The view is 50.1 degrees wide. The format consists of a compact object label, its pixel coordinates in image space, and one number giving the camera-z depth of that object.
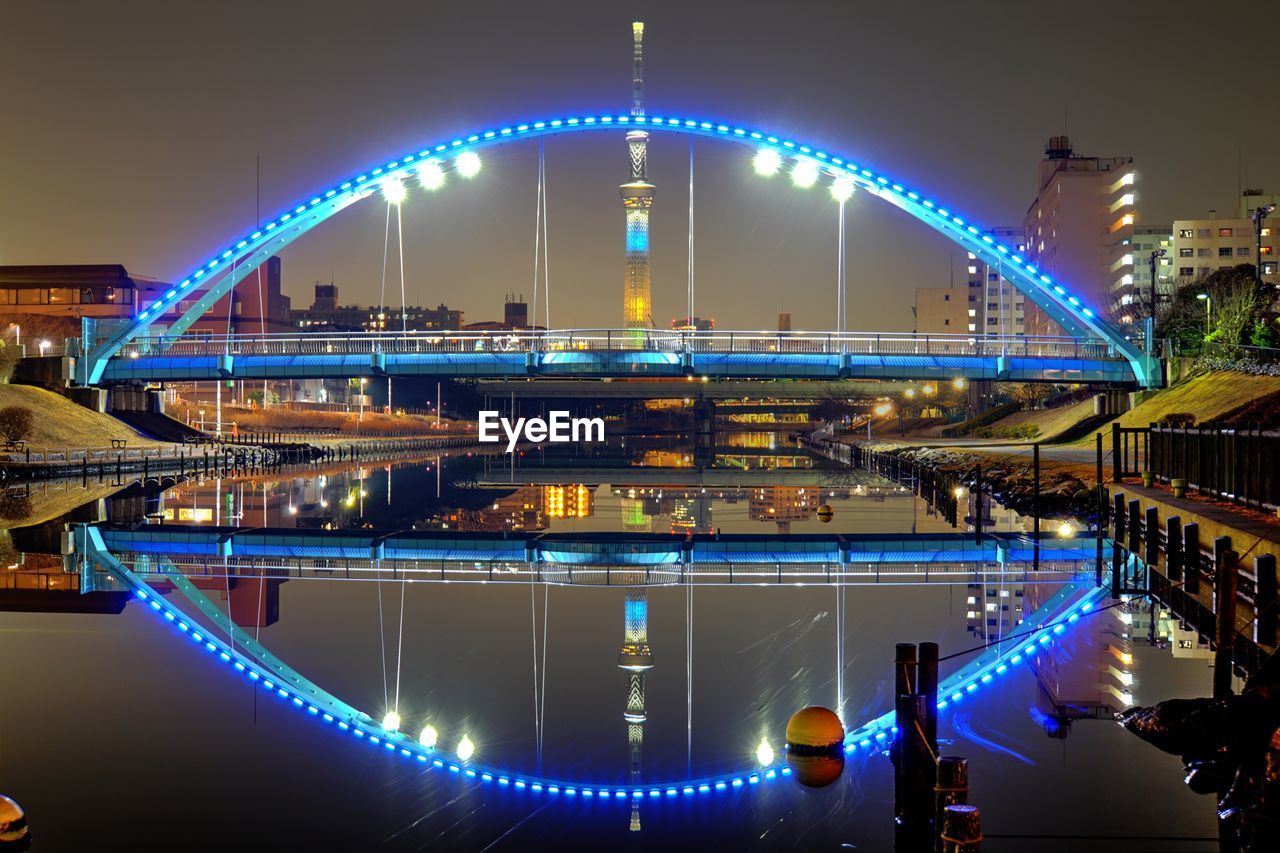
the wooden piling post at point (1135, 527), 30.81
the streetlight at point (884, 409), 152.82
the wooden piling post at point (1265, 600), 18.84
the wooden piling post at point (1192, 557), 24.52
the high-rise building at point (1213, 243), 174.50
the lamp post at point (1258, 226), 83.59
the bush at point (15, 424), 67.75
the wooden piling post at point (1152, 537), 28.53
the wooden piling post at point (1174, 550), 26.59
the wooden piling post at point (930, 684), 11.48
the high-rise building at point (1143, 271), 142.62
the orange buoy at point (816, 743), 12.81
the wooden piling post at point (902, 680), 11.45
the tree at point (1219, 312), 71.56
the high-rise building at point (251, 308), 162.35
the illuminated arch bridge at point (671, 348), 68.12
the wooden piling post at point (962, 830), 9.63
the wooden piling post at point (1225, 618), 14.41
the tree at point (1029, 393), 101.37
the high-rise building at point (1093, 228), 162.38
